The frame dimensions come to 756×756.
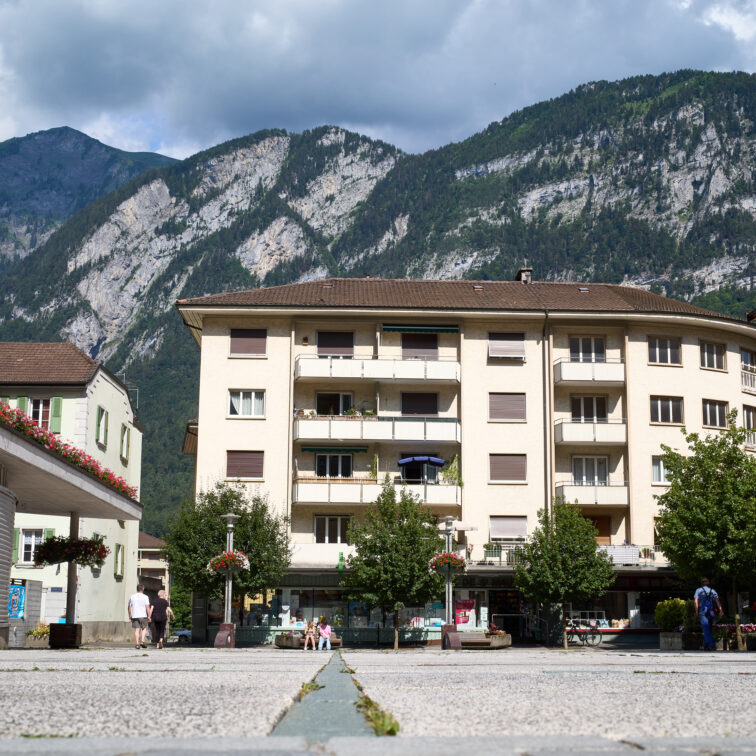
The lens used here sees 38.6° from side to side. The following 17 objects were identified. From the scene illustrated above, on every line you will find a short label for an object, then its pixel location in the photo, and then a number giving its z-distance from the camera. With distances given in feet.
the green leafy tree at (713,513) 105.09
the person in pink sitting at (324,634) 112.78
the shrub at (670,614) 122.74
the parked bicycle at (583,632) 134.72
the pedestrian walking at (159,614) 95.76
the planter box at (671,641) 100.68
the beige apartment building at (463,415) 143.95
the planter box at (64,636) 80.28
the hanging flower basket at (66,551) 86.02
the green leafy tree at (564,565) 128.06
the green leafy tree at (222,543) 129.80
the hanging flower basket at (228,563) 105.50
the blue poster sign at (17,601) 120.37
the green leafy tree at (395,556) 125.70
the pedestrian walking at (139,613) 90.48
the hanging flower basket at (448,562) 105.09
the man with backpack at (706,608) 87.30
